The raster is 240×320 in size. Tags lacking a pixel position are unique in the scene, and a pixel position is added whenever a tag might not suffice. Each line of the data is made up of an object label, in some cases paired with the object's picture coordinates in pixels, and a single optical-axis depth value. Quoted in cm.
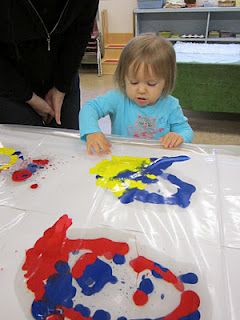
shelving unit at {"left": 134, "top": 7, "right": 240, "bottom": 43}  348
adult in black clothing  89
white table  47
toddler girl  89
